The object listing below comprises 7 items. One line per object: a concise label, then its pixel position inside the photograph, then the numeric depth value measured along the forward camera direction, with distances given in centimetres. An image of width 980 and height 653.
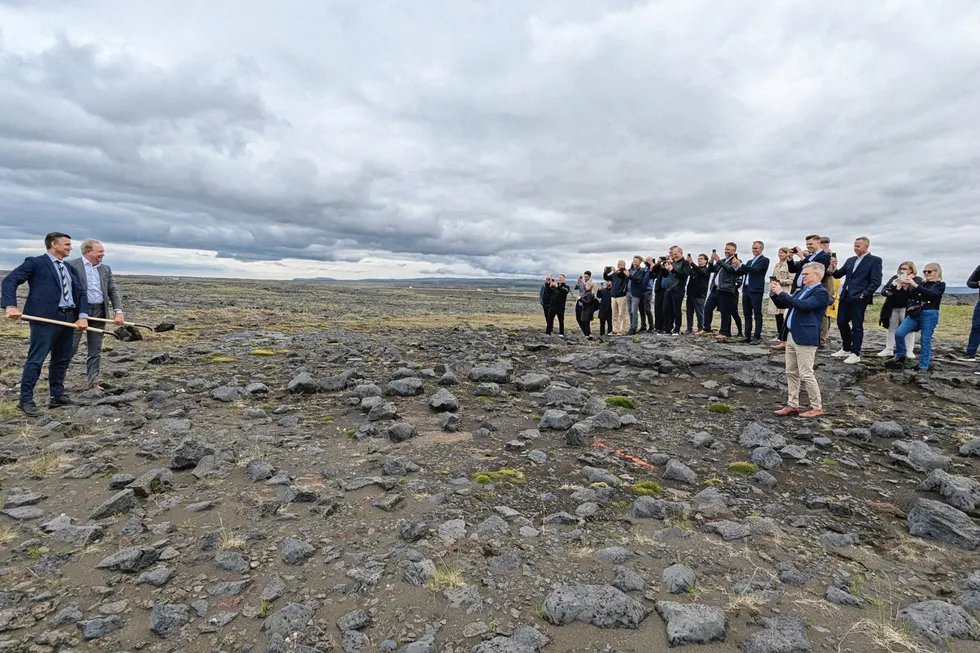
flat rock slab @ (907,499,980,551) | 593
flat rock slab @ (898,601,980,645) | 432
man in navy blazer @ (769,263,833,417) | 1026
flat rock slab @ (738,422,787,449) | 929
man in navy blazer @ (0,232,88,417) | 1018
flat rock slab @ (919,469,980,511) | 679
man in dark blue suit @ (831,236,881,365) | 1418
